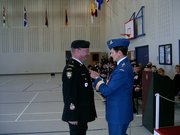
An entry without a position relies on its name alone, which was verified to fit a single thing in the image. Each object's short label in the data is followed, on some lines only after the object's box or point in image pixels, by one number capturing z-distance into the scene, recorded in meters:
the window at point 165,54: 9.41
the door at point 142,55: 12.48
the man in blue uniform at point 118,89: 2.84
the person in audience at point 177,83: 7.50
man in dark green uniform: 3.01
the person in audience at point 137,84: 7.23
